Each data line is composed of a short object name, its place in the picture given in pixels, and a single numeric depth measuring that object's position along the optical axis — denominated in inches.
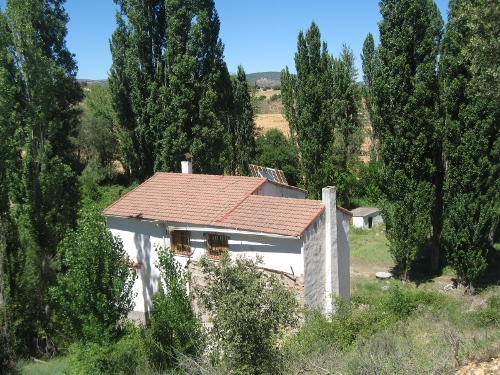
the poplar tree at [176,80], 997.8
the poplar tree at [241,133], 1295.5
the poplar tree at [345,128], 1317.7
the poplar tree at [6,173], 588.7
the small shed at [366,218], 1167.2
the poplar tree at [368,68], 1406.3
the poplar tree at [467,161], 731.4
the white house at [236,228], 578.9
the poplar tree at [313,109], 1148.5
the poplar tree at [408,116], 794.2
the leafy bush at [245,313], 354.0
